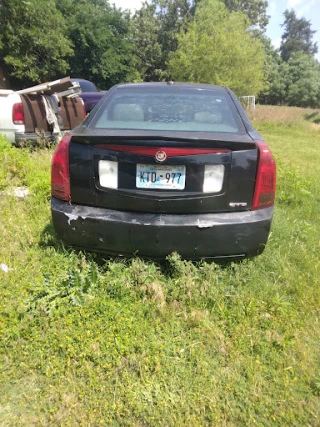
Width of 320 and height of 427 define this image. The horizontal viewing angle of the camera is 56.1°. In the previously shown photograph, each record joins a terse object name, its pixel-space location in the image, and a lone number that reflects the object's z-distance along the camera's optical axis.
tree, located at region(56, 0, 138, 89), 23.70
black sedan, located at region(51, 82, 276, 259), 1.93
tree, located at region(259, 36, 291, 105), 42.28
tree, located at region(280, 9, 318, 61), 69.88
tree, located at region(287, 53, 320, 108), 39.53
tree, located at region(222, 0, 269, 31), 47.38
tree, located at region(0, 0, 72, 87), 17.82
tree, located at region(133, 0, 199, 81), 38.31
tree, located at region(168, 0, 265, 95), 21.20
